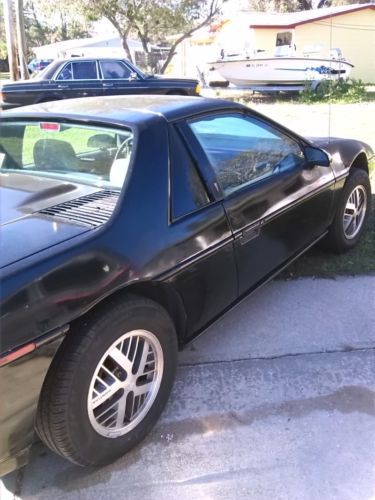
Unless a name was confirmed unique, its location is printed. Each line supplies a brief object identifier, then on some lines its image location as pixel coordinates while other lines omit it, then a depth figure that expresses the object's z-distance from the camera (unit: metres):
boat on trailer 19.69
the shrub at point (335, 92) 17.86
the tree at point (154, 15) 22.83
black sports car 1.91
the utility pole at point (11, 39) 17.24
